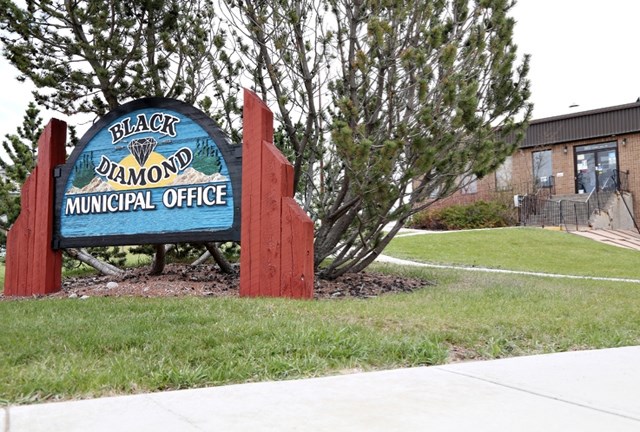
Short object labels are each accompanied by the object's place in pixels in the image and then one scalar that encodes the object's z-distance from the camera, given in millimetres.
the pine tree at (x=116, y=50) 9711
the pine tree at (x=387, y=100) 8172
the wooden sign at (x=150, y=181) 8680
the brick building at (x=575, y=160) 28562
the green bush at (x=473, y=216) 28062
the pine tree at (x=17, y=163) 11641
